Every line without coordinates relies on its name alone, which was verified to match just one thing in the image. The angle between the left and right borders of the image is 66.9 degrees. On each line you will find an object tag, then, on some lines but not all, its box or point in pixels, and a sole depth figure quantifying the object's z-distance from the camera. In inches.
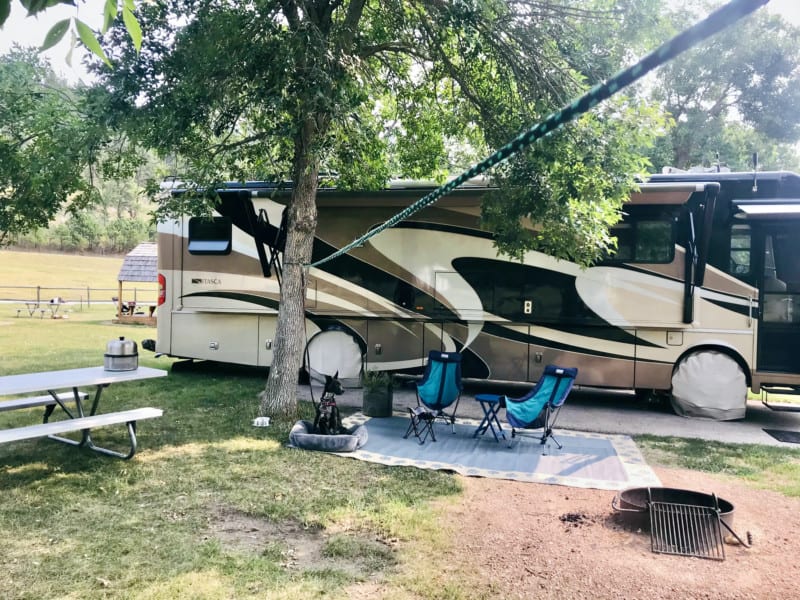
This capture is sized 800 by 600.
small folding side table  239.3
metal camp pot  221.0
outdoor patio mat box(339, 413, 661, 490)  201.6
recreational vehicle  296.0
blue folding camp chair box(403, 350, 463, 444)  255.1
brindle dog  227.0
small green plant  280.4
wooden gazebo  749.9
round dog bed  218.5
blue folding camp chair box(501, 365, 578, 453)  231.5
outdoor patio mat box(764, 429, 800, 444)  264.2
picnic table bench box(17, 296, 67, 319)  808.3
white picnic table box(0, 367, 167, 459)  180.2
